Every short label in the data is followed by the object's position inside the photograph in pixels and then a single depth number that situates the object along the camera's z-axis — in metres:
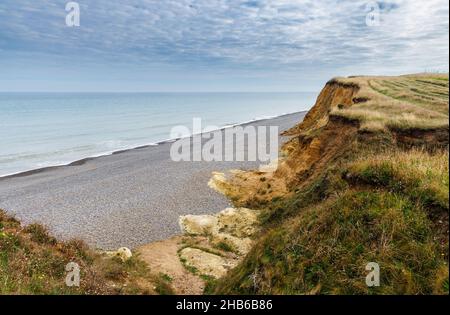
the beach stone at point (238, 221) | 20.25
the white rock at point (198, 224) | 21.12
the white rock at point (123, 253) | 16.40
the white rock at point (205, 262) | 15.45
